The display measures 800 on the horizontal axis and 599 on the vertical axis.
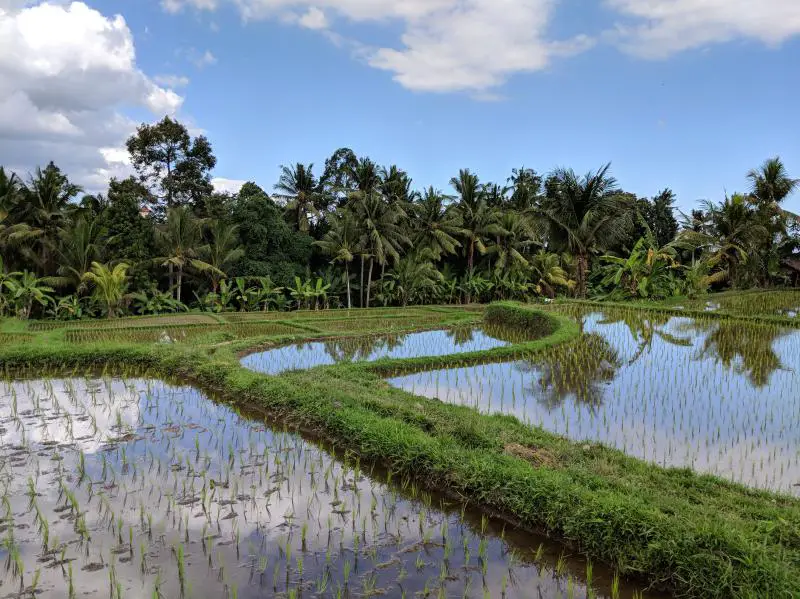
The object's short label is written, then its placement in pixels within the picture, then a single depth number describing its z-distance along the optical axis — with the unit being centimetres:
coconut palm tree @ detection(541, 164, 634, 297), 2111
